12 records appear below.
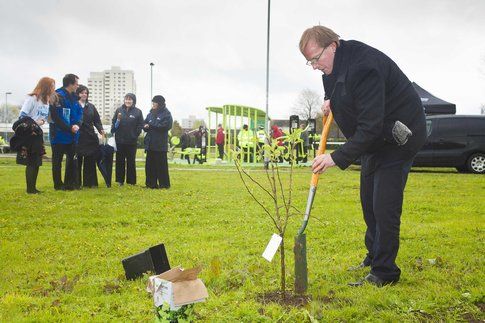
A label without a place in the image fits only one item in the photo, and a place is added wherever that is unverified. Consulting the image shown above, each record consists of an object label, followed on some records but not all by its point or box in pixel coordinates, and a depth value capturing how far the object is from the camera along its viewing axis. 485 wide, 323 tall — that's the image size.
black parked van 14.17
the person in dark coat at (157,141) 9.74
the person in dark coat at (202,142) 21.47
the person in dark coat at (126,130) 9.82
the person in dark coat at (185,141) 25.29
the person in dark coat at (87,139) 9.26
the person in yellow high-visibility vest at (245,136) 19.41
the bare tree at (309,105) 75.88
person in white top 8.09
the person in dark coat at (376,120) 3.23
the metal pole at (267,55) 20.78
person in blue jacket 8.54
